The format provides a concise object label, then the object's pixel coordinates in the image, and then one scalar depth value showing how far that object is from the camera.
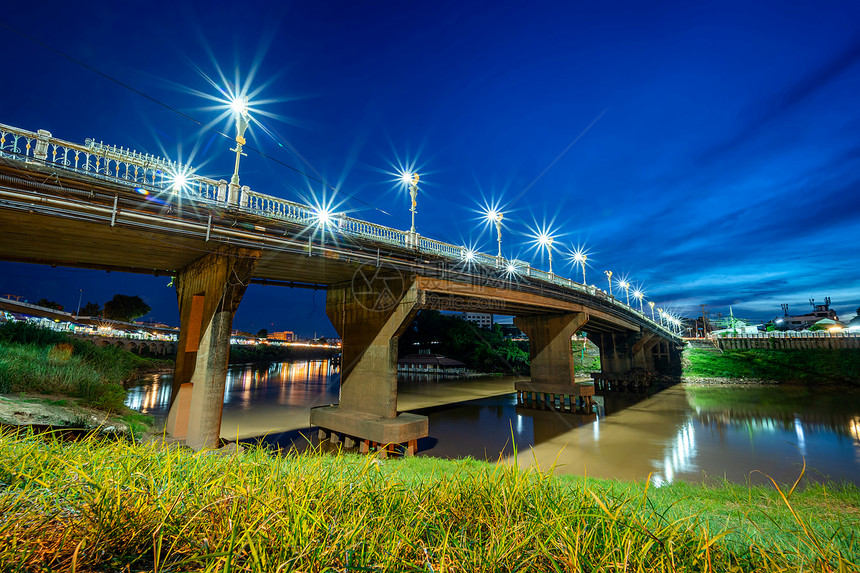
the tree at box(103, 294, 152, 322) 70.50
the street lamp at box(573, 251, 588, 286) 42.24
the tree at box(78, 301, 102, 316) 84.93
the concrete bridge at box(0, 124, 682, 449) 10.04
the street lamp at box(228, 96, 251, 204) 12.35
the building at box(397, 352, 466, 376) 57.81
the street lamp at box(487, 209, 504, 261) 29.35
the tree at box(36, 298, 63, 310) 82.59
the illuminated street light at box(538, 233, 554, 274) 36.44
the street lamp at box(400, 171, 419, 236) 20.77
